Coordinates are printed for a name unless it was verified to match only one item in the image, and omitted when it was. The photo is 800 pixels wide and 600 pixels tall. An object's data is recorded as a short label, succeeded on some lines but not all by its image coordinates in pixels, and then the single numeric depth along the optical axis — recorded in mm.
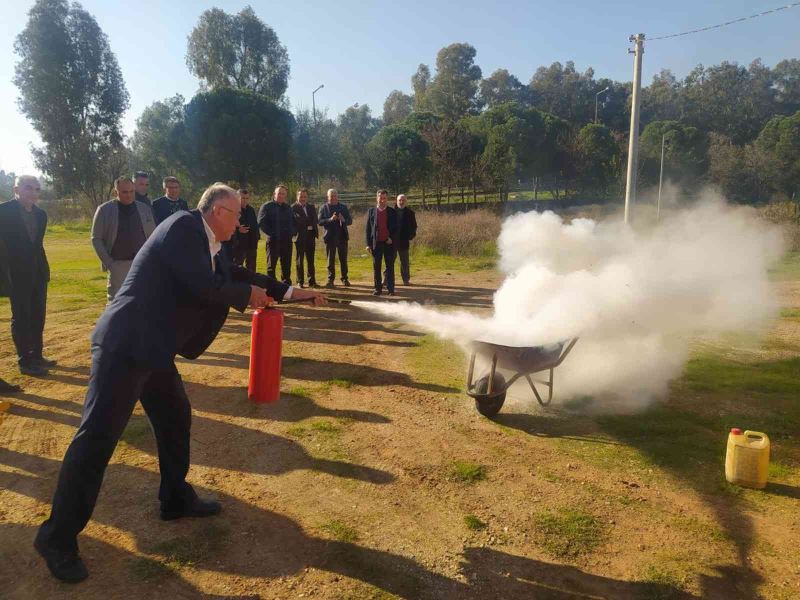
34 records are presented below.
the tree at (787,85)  68812
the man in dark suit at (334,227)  12727
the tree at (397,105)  83062
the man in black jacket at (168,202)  9336
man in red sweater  11805
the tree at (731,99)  62594
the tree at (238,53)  44406
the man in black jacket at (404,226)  12141
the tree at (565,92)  73300
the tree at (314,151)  36750
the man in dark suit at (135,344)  3158
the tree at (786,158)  42469
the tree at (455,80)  69125
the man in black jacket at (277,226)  11414
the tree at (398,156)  30844
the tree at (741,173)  43812
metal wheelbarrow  5414
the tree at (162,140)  32156
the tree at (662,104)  69500
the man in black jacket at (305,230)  12328
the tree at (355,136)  38375
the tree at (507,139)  33500
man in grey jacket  6652
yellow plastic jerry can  4230
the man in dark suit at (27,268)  6621
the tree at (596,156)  42844
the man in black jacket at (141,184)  9320
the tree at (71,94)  34531
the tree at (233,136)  30938
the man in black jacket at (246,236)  11031
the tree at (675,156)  46084
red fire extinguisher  4465
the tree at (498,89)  79000
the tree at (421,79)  79688
